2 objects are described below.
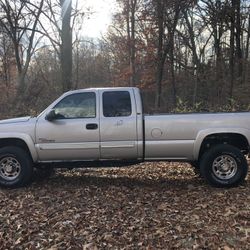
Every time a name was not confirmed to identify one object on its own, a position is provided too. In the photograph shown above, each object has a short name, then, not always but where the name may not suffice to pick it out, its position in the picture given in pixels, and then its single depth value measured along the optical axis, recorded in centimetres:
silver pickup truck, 472
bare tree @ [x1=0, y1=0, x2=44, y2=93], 1646
